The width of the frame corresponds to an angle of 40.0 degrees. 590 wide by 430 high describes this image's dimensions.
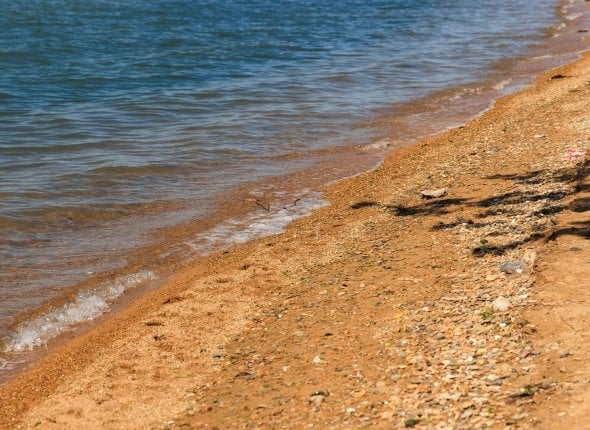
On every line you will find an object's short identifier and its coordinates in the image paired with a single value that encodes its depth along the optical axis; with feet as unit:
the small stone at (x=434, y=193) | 33.60
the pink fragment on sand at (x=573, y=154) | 34.53
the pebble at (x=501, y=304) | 21.36
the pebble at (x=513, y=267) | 23.67
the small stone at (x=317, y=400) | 18.92
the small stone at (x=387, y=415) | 17.68
